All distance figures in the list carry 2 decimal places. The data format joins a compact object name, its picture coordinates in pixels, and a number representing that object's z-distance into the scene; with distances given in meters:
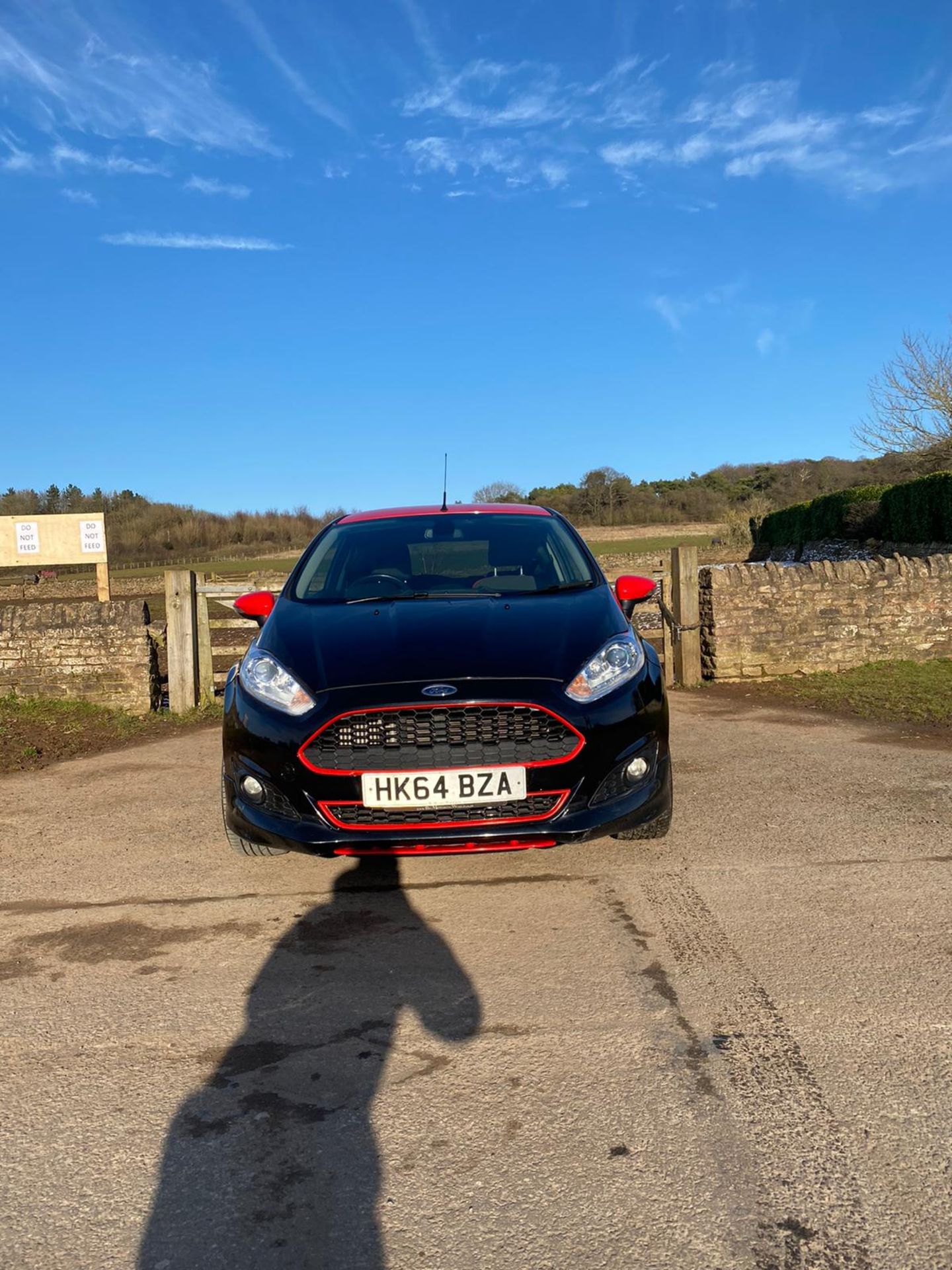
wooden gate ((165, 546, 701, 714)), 8.55
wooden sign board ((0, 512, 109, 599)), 11.20
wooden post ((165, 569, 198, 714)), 8.54
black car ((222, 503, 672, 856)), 3.46
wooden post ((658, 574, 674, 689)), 9.63
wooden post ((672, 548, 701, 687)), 9.43
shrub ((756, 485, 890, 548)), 26.69
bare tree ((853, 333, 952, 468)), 25.45
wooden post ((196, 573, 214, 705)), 8.70
